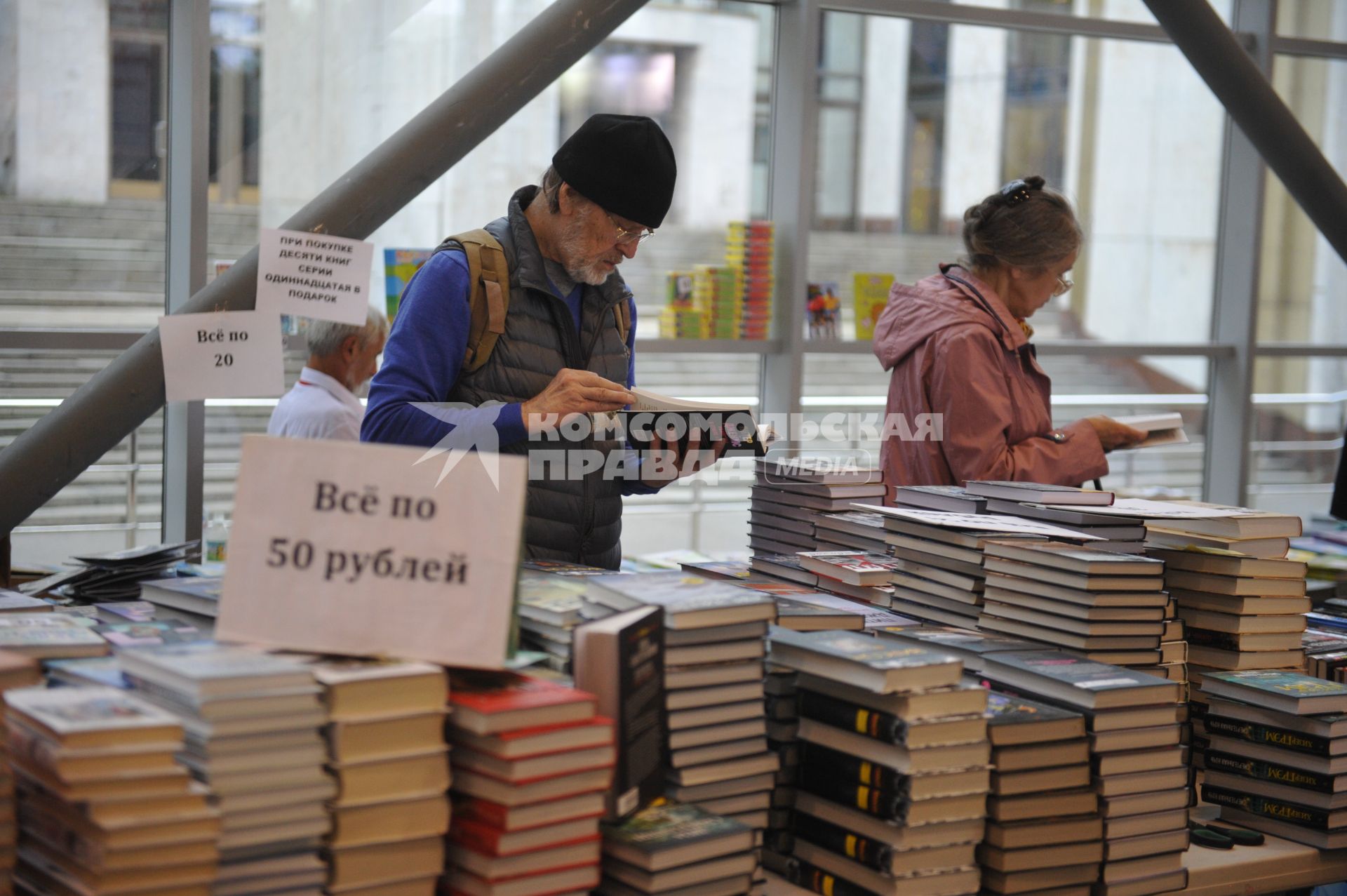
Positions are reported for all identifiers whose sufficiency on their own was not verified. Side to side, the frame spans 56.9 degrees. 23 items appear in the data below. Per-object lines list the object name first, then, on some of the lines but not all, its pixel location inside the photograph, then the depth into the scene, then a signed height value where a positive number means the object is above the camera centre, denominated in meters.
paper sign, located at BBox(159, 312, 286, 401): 2.54 +0.01
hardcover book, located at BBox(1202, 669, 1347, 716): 1.97 -0.47
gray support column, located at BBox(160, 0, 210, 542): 3.38 +0.43
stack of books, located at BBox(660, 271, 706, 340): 4.30 +0.21
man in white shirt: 3.58 -0.07
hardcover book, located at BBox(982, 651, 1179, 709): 1.71 -0.41
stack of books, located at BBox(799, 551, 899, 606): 2.30 -0.36
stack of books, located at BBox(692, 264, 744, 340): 4.29 +0.27
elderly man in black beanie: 2.21 +0.07
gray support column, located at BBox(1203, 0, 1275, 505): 5.24 +0.36
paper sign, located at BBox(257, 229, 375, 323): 2.59 +0.19
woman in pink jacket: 2.68 +0.06
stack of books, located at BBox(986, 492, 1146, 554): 2.06 -0.23
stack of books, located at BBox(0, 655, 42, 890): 1.22 -0.46
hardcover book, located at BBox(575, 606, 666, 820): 1.39 -0.35
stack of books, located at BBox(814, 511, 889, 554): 2.51 -0.31
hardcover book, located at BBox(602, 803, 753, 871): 1.37 -0.52
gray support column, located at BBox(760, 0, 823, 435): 4.27 +0.70
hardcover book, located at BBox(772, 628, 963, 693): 1.50 -0.35
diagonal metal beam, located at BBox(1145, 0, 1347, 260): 3.77 +0.90
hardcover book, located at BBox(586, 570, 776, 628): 1.48 -0.27
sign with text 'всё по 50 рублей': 1.33 -0.20
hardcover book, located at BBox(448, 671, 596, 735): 1.28 -0.35
